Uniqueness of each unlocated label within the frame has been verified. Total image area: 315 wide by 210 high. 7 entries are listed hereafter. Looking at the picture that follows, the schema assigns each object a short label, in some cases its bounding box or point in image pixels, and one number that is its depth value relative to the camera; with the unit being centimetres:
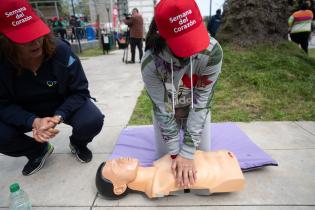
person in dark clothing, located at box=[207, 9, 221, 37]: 1062
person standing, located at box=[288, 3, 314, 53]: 714
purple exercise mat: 232
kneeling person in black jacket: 192
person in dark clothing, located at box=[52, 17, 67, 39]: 1300
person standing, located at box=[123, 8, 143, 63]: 816
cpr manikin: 192
